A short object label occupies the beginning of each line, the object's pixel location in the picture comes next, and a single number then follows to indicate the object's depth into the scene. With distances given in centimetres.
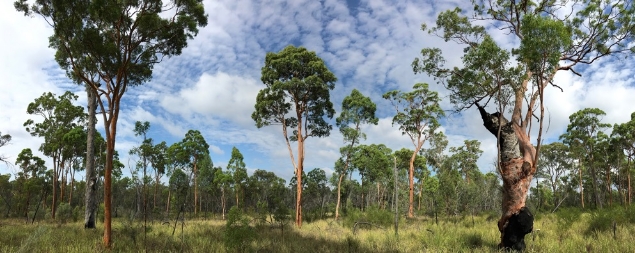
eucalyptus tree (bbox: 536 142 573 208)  3634
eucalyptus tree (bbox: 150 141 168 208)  3590
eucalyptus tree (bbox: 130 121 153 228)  3090
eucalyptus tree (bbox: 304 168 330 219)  4288
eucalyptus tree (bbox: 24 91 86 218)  2448
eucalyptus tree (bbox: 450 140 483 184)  4434
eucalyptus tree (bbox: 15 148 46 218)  3008
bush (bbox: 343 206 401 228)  1585
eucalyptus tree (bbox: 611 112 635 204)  2522
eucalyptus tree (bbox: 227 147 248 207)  3219
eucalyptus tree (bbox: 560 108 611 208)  2781
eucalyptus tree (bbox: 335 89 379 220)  2345
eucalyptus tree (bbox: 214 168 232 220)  3247
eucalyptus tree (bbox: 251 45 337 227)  1834
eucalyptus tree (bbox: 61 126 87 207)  2405
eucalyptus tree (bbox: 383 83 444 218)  2567
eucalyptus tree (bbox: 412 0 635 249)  770
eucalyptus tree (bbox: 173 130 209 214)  3158
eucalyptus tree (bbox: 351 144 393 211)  3039
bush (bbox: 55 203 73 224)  1967
